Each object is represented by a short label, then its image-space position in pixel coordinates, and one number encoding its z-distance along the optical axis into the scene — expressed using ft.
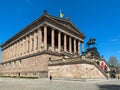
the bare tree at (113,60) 187.16
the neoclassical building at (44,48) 80.06
